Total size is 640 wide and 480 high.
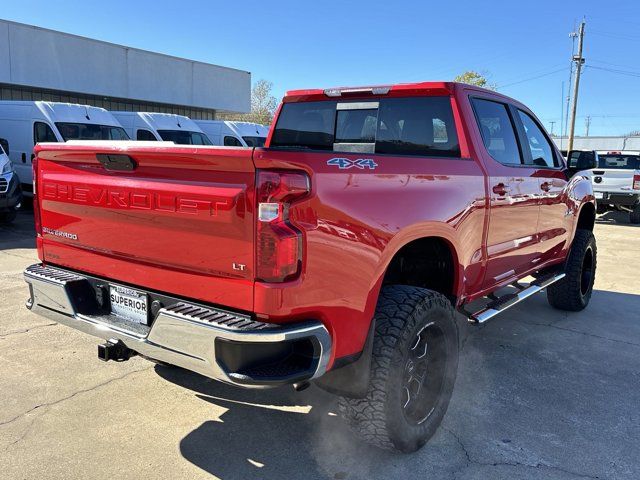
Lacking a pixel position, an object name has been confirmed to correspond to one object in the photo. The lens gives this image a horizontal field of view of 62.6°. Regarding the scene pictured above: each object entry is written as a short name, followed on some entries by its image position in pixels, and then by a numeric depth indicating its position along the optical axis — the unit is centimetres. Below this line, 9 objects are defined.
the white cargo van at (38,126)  1229
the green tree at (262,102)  5047
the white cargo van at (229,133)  1814
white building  2011
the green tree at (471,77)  3557
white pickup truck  1327
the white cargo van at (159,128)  1552
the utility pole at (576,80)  3343
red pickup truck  216
